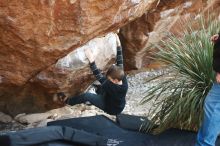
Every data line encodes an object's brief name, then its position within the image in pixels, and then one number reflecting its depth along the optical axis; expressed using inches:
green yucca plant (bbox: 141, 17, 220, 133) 224.8
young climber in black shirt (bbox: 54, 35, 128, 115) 248.2
